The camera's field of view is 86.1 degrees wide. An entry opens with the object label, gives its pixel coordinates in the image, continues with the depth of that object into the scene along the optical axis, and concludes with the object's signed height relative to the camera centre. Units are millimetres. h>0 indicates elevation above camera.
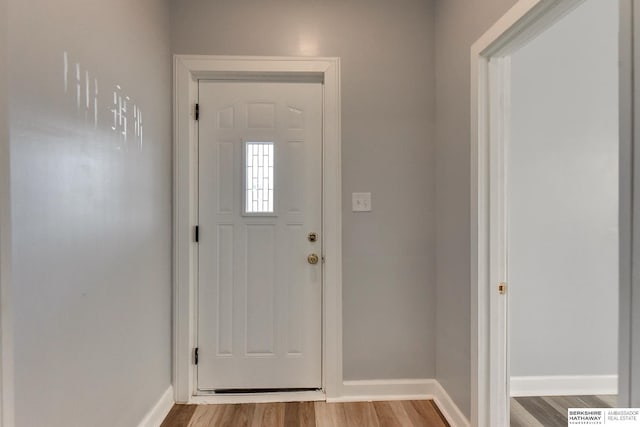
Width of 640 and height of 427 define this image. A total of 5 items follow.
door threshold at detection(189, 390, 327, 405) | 2100 -1154
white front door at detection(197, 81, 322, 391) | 2156 -125
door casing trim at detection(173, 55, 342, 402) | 2096 +84
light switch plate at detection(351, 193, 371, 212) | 2150 +60
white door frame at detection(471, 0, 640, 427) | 1590 -118
